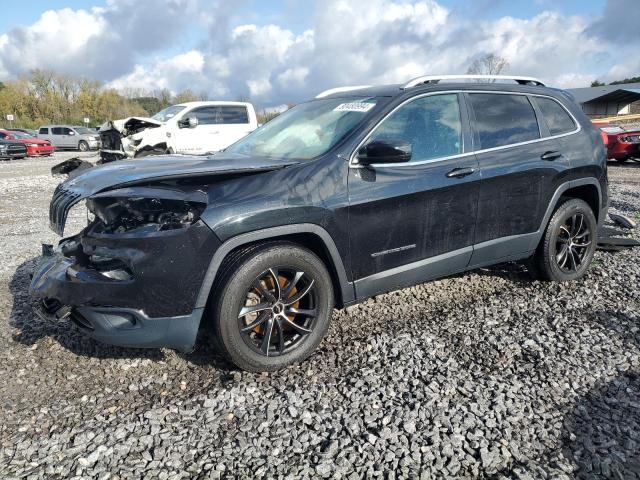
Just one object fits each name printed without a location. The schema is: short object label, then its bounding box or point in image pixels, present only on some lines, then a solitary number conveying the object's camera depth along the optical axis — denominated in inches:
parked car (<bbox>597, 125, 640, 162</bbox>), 629.3
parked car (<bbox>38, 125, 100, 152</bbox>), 1305.4
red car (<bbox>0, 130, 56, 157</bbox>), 1084.5
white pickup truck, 502.9
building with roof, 1801.2
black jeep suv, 109.0
